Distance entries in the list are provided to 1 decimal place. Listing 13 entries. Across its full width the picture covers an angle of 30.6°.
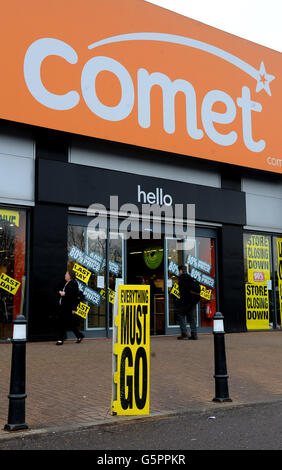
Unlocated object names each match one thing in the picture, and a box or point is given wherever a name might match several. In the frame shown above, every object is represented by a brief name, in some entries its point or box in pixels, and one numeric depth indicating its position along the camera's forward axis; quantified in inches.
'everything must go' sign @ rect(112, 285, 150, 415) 213.5
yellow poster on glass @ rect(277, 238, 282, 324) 676.1
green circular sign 593.0
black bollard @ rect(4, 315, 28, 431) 190.2
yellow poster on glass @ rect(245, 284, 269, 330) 642.8
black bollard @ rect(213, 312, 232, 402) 238.8
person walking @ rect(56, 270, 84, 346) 465.7
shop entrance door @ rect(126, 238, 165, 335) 580.7
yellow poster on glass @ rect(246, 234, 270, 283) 655.1
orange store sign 490.3
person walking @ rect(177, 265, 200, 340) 526.3
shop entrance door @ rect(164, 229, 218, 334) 593.0
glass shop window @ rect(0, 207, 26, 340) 480.4
